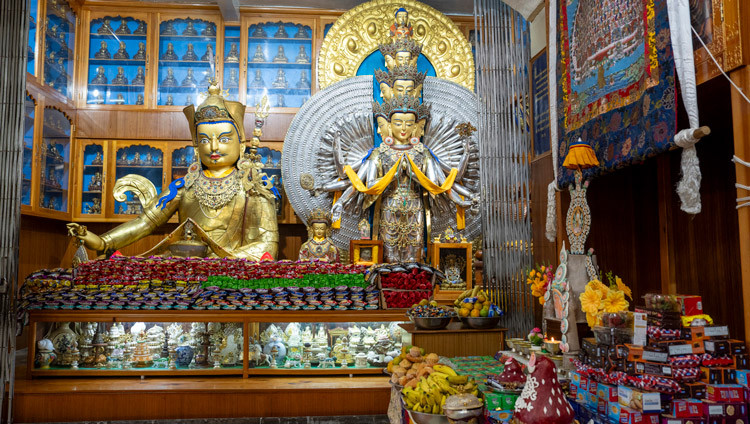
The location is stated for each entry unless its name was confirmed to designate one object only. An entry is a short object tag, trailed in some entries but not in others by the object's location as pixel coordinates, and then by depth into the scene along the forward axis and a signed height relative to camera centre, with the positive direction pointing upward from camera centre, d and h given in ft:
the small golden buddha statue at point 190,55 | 20.92 +7.47
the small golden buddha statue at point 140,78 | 20.66 +6.55
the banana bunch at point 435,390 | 7.40 -1.76
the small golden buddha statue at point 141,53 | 20.80 +7.53
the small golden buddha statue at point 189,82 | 20.88 +6.47
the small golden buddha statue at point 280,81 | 21.08 +6.55
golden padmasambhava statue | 17.88 +2.15
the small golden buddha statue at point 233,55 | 21.07 +7.52
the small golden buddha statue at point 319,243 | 17.33 +0.46
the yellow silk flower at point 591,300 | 7.81 -0.61
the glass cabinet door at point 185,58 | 20.83 +7.35
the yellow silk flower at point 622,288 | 8.48 -0.48
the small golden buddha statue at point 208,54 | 20.77 +7.50
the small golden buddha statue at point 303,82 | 21.15 +6.53
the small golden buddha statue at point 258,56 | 21.08 +7.47
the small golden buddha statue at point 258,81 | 21.01 +6.51
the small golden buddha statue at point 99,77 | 20.61 +6.59
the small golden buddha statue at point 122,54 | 20.77 +7.48
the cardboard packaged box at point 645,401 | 6.16 -1.58
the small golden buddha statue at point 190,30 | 21.06 +8.44
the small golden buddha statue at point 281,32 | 21.39 +8.47
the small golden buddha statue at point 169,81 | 20.83 +6.50
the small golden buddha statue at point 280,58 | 21.16 +7.43
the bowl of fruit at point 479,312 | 11.38 -1.11
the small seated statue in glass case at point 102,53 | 20.76 +7.51
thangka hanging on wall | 8.29 +2.94
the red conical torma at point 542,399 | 6.01 -1.53
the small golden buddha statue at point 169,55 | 20.90 +7.47
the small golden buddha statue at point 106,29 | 20.90 +8.44
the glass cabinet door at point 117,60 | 20.58 +7.22
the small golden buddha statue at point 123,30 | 20.89 +8.39
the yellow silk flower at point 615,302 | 7.70 -0.63
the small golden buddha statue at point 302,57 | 21.22 +7.48
